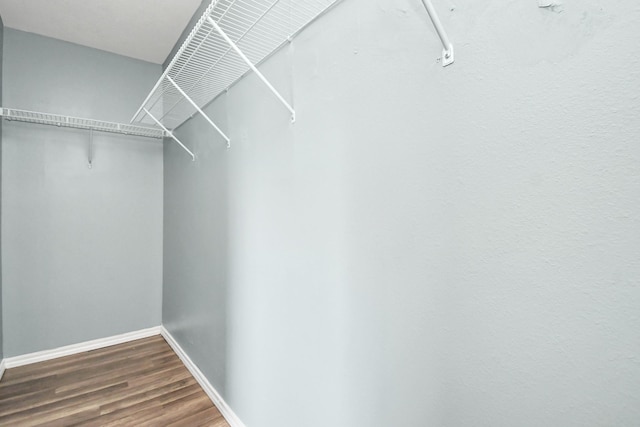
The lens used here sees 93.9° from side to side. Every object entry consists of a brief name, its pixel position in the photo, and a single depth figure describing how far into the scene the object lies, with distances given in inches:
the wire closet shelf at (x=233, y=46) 41.8
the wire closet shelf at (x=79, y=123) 81.0
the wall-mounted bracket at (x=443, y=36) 24.3
